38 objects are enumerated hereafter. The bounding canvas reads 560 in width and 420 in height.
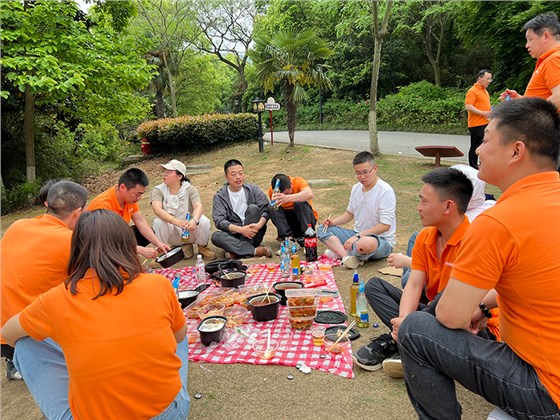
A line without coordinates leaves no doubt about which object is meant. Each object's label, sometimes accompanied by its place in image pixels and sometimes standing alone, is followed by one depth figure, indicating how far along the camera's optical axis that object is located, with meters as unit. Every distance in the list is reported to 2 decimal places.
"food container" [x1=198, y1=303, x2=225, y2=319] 3.53
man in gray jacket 5.28
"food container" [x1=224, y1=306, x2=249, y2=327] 3.44
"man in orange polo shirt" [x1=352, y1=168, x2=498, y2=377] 2.42
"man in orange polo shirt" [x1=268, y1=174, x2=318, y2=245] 5.25
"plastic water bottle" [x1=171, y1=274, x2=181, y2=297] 3.99
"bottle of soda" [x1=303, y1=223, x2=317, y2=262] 4.89
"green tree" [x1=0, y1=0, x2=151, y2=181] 9.02
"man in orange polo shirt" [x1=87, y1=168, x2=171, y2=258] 4.36
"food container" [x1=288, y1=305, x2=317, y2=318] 3.25
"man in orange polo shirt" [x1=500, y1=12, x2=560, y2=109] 3.74
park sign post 13.79
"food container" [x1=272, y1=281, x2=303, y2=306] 3.64
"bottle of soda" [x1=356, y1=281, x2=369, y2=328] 3.35
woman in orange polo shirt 1.65
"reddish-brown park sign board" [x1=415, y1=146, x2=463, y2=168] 8.89
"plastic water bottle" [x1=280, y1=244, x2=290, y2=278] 4.41
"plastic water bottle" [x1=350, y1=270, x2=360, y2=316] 3.41
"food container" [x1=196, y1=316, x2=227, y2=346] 3.12
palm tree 12.73
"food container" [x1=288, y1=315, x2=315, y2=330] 3.23
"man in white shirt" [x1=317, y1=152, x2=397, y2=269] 4.51
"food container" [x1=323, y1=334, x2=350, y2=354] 2.97
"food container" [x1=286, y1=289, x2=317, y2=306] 3.29
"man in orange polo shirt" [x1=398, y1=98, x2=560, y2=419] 1.52
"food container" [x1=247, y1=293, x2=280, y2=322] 3.35
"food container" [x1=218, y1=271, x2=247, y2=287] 4.01
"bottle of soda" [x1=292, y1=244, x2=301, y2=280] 4.34
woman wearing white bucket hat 5.34
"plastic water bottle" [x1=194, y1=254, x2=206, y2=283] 4.41
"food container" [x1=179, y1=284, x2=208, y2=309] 3.70
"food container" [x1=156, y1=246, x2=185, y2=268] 4.69
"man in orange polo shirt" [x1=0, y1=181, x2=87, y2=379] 2.28
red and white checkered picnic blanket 2.87
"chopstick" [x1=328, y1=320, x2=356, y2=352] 2.97
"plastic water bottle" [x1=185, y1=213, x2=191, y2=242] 5.37
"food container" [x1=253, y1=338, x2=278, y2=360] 2.98
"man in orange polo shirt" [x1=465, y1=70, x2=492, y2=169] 6.91
